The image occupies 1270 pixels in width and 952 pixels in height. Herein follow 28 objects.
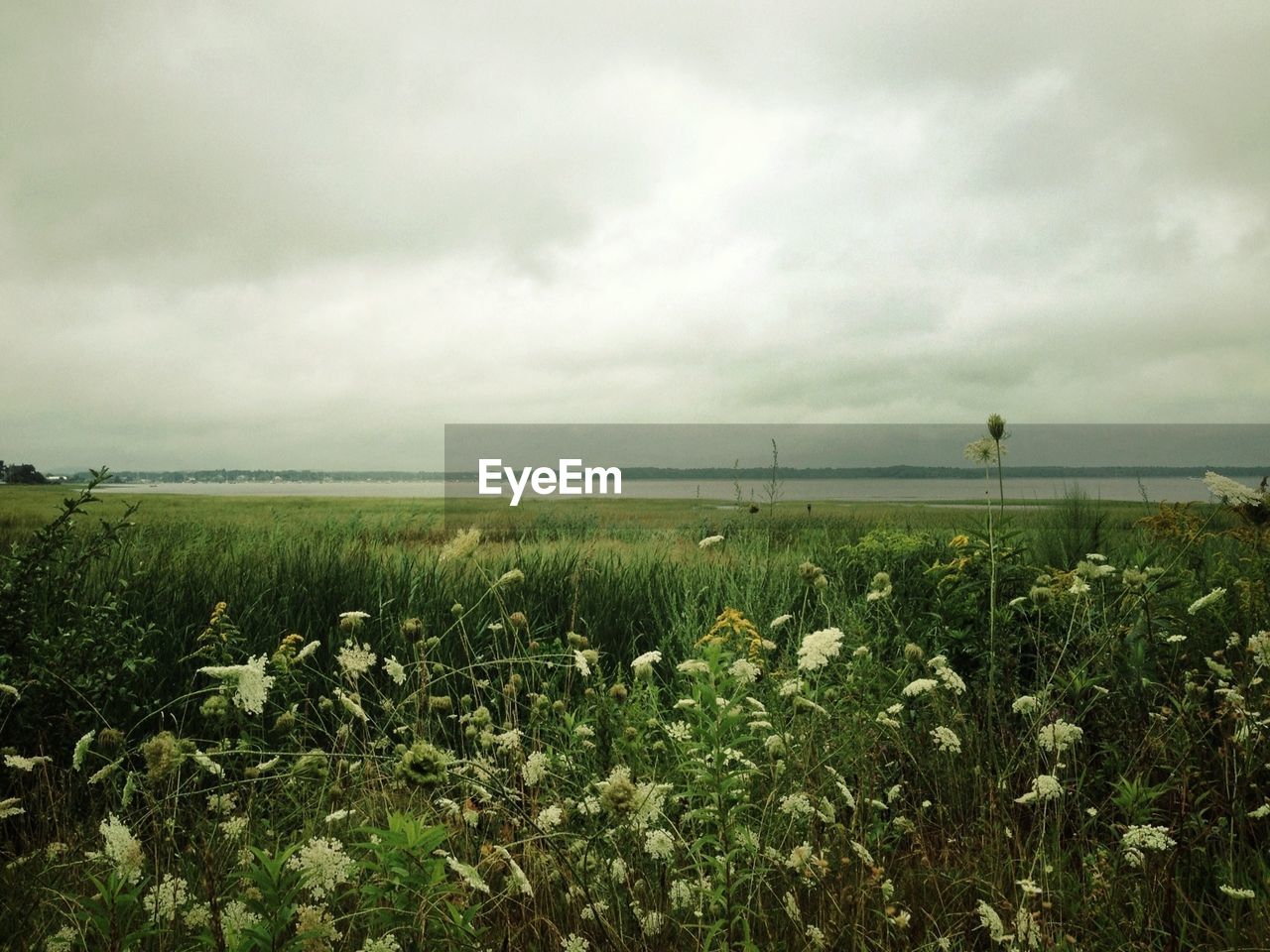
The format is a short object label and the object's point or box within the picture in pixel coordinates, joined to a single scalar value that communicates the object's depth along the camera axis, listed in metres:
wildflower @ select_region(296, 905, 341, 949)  1.73
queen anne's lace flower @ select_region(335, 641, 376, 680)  2.55
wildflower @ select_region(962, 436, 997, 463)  3.81
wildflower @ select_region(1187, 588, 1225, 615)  2.94
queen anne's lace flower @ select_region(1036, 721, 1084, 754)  2.71
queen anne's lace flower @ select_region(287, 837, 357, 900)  1.88
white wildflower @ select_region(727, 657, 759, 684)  2.57
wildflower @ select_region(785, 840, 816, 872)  2.18
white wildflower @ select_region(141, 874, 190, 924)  1.90
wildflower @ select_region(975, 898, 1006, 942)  2.10
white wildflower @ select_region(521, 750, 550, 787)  2.48
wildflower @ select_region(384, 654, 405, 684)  2.77
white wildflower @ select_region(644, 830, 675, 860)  2.20
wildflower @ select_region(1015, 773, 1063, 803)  2.43
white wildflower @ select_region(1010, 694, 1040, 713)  2.91
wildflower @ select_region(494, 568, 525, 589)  3.09
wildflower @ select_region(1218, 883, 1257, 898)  2.24
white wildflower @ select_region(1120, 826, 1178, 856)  2.31
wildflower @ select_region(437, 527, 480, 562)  3.31
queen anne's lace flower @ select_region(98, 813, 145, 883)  1.91
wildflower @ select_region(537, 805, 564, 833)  2.38
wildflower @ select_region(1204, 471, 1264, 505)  3.38
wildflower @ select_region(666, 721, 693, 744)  2.78
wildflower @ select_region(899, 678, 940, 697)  2.82
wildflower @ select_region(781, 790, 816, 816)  2.32
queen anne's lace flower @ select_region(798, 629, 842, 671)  2.49
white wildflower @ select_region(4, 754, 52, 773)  2.45
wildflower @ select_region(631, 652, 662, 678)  3.01
